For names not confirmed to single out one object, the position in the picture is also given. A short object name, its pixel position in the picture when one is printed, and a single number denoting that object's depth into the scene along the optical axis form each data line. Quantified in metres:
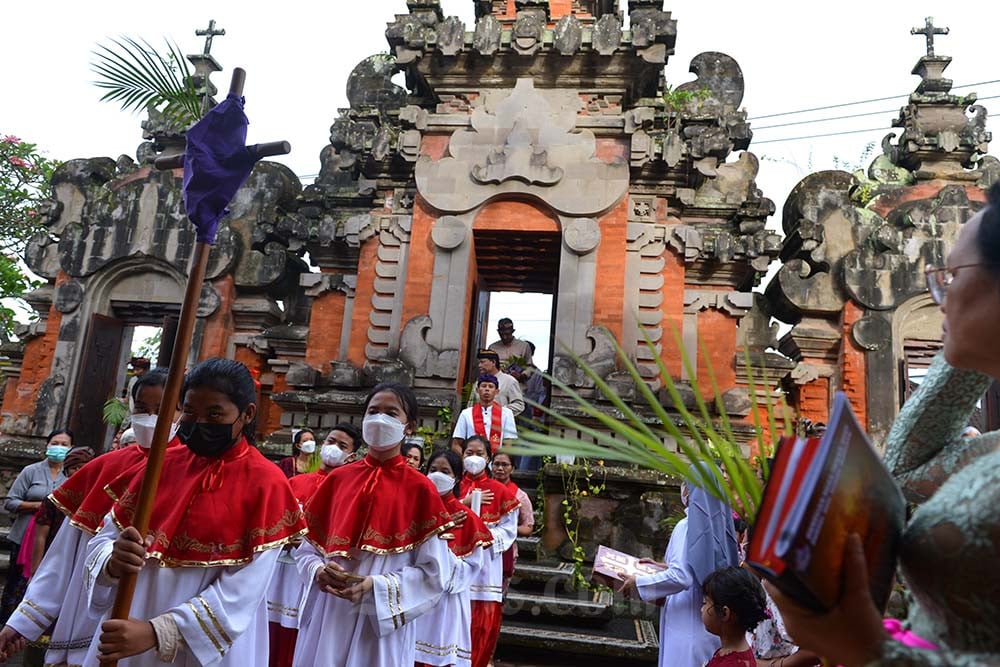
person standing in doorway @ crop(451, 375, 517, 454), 8.26
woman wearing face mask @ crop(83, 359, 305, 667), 2.65
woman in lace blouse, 1.16
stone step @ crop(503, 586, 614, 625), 6.60
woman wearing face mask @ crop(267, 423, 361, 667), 4.63
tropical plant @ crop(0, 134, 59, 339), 15.48
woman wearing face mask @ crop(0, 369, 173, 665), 3.00
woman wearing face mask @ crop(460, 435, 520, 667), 5.63
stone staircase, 5.98
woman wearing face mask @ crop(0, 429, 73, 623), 6.66
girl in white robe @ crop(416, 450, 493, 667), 4.42
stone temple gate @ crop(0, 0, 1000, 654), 10.46
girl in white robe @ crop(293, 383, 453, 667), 3.40
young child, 3.24
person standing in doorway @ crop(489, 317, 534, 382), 10.60
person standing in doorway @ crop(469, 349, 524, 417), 8.80
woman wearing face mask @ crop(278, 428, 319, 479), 7.39
